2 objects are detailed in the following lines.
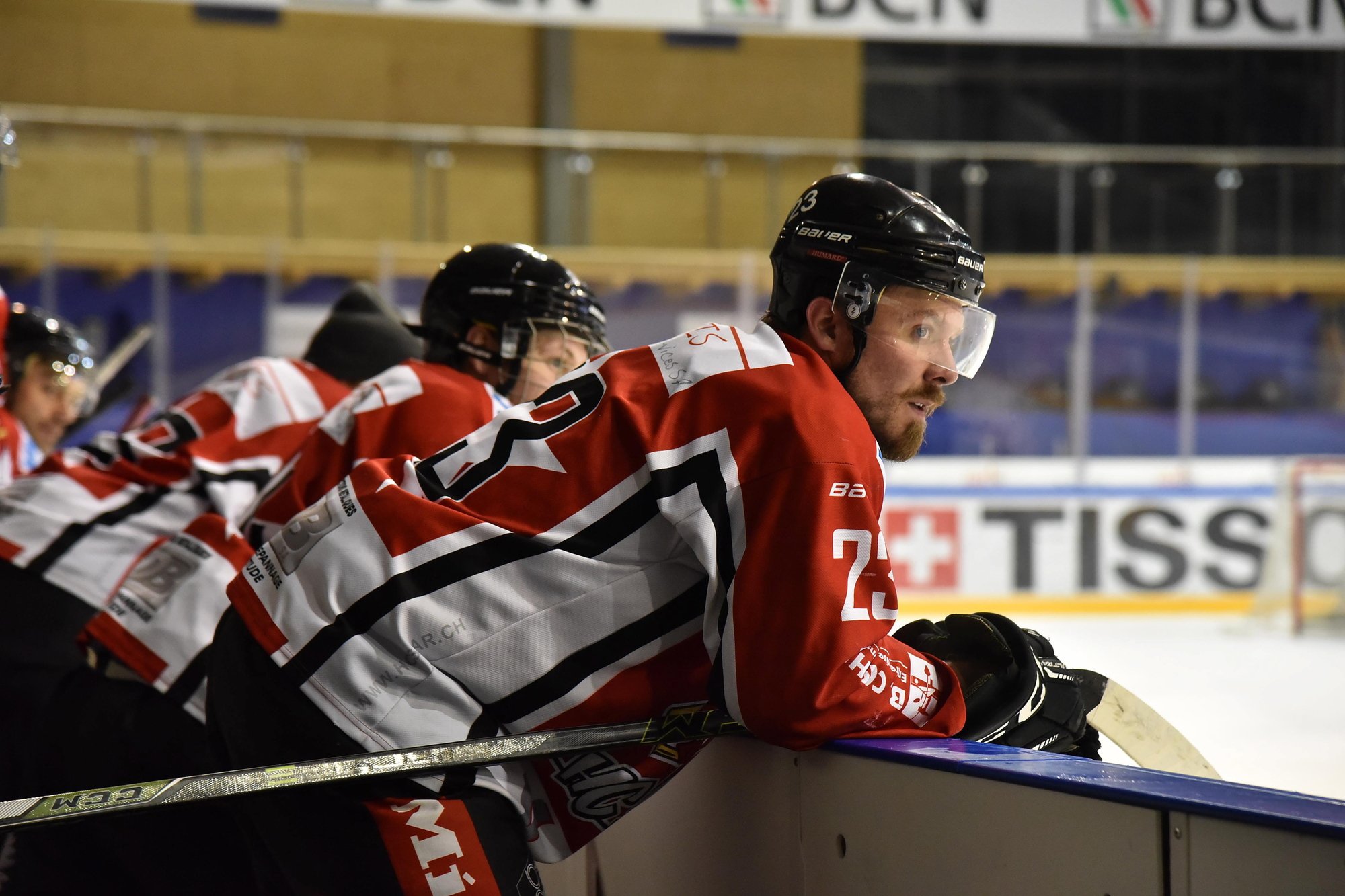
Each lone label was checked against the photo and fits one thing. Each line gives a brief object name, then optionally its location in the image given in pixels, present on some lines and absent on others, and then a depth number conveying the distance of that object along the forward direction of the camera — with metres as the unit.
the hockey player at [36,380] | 7.39
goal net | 12.81
